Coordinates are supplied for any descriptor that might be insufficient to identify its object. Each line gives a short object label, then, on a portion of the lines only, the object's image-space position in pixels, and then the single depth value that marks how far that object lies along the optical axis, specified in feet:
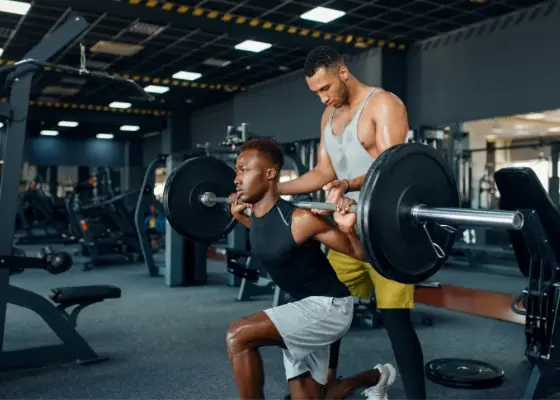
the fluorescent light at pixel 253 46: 23.17
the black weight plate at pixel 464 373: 7.26
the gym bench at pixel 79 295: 8.25
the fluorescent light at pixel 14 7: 18.52
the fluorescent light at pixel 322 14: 18.83
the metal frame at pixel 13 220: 7.81
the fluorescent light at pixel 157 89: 31.12
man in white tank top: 5.24
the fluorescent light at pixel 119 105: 36.14
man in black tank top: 4.77
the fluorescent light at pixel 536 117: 23.68
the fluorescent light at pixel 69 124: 39.91
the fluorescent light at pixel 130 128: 41.82
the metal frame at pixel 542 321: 6.46
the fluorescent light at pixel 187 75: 28.40
